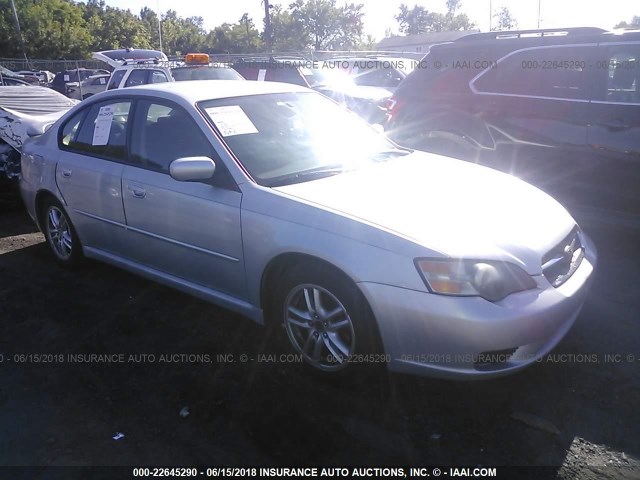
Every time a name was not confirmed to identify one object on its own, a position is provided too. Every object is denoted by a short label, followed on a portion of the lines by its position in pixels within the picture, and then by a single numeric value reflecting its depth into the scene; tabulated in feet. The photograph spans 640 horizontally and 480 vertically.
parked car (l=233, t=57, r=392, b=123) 41.39
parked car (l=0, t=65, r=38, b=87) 73.87
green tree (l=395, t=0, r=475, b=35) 297.53
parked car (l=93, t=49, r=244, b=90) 38.11
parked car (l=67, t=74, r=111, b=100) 73.77
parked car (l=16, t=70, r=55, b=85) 97.48
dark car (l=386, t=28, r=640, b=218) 16.69
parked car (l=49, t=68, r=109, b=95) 76.33
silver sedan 9.29
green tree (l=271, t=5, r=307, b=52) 232.73
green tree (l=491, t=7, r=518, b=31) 284.41
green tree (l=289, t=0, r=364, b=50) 234.58
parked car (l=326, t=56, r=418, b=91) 48.39
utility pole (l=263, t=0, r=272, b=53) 107.14
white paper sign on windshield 12.32
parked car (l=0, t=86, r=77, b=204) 23.15
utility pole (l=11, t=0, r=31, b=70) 150.82
